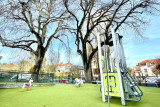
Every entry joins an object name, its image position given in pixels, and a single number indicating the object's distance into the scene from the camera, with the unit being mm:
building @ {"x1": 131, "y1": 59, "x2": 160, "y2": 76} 46431
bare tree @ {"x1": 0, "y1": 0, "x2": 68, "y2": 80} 8970
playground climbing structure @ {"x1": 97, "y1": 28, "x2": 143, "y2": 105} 3090
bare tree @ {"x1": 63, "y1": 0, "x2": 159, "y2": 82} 10039
